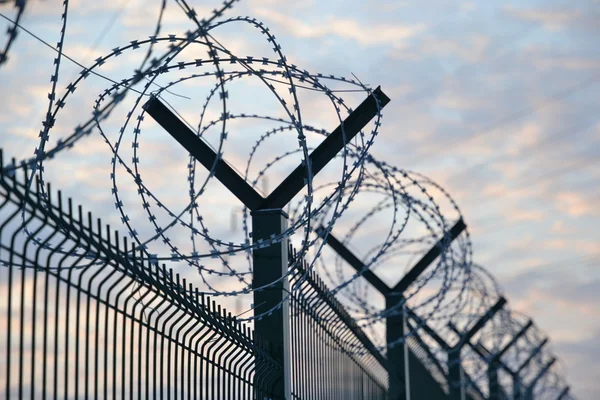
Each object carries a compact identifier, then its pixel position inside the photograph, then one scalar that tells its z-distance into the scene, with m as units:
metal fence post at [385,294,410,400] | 15.69
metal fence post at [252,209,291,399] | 9.56
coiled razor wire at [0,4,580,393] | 5.04
